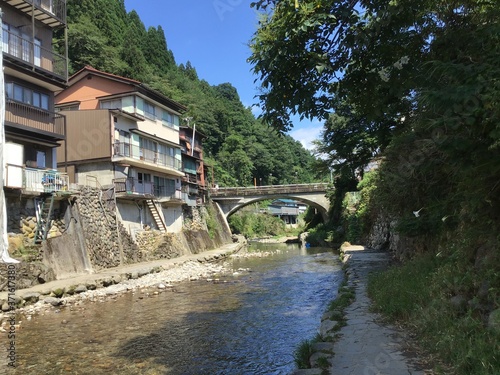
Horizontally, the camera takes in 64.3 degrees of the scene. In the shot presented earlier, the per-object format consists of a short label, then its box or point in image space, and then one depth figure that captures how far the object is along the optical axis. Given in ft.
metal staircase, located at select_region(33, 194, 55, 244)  56.29
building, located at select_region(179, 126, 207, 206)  124.77
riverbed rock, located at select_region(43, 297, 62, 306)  42.78
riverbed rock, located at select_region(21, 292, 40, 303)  42.14
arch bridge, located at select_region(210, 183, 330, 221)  156.76
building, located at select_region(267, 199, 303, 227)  253.85
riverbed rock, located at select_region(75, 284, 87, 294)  49.15
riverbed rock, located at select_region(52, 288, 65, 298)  46.06
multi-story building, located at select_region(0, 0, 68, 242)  54.29
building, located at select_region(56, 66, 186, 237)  83.97
